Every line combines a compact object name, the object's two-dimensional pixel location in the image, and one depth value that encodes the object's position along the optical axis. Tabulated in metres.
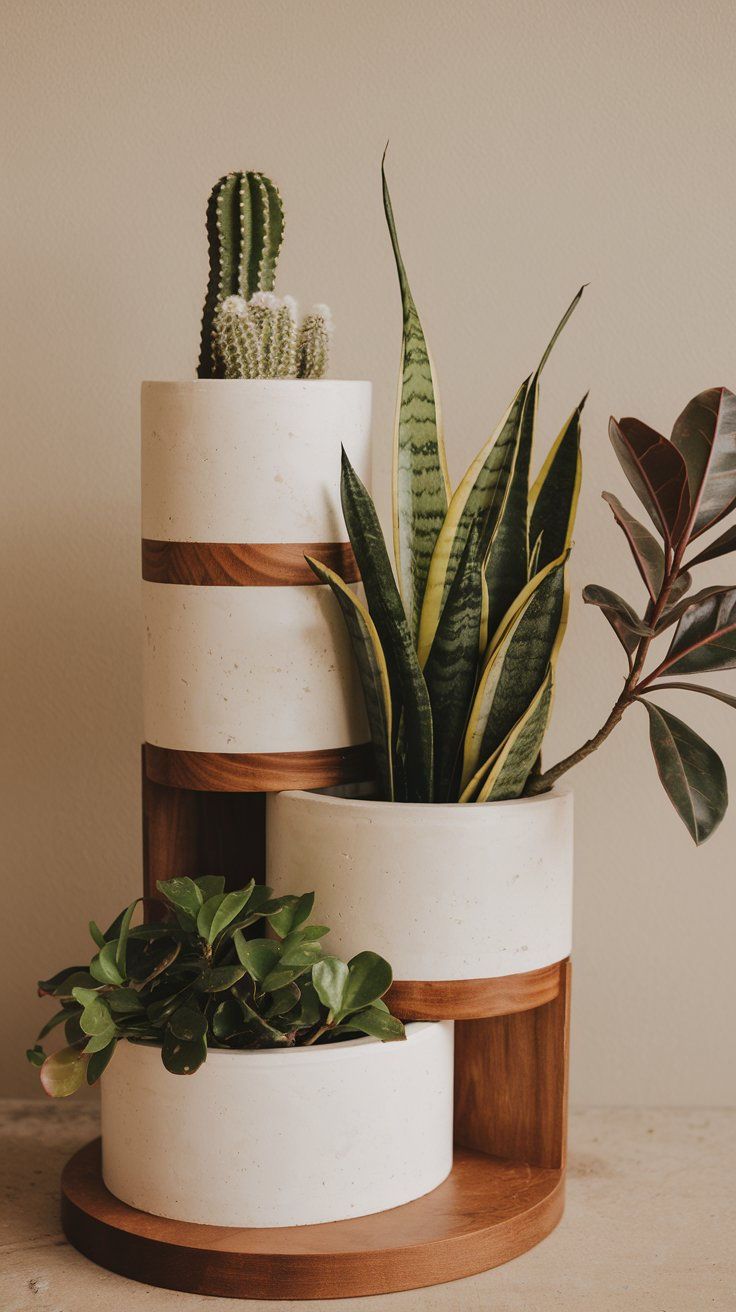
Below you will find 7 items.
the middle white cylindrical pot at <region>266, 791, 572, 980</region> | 1.25
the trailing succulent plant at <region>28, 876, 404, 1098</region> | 1.20
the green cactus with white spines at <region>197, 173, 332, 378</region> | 1.32
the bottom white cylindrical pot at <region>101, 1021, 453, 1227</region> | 1.19
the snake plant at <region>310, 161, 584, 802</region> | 1.28
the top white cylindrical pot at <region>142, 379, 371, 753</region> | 1.30
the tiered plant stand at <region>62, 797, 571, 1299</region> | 1.17
